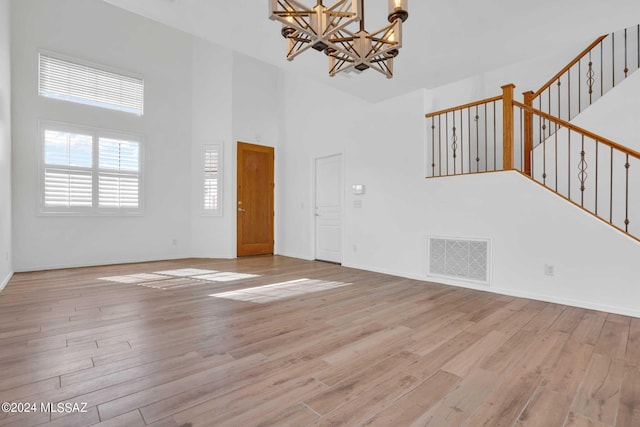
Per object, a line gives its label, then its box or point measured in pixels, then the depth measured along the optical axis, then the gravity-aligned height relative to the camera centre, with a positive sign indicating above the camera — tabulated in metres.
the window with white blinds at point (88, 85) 5.29 +2.25
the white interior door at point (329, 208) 6.13 +0.08
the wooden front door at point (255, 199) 6.95 +0.27
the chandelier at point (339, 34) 2.02 +1.27
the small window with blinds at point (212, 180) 6.82 +0.67
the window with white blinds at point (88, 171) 5.30 +0.69
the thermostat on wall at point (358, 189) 5.50 +0.41
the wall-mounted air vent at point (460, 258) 4.06 -0.61
